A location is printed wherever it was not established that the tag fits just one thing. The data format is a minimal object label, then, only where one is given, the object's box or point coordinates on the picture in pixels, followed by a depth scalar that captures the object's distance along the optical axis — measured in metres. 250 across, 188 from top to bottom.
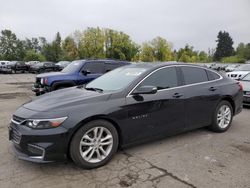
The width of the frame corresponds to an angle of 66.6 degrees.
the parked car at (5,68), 21.88
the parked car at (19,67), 23.10
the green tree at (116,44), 37.87
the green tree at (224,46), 73.71
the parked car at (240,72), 11.06
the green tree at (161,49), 44.85
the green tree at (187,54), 53.62
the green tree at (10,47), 53.18
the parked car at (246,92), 5.99
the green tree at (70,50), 39.54
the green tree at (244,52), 62.38
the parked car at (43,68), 22.36
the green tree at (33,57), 48.88
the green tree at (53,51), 47.98
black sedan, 2.57
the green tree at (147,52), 43.44
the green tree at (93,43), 36.97
